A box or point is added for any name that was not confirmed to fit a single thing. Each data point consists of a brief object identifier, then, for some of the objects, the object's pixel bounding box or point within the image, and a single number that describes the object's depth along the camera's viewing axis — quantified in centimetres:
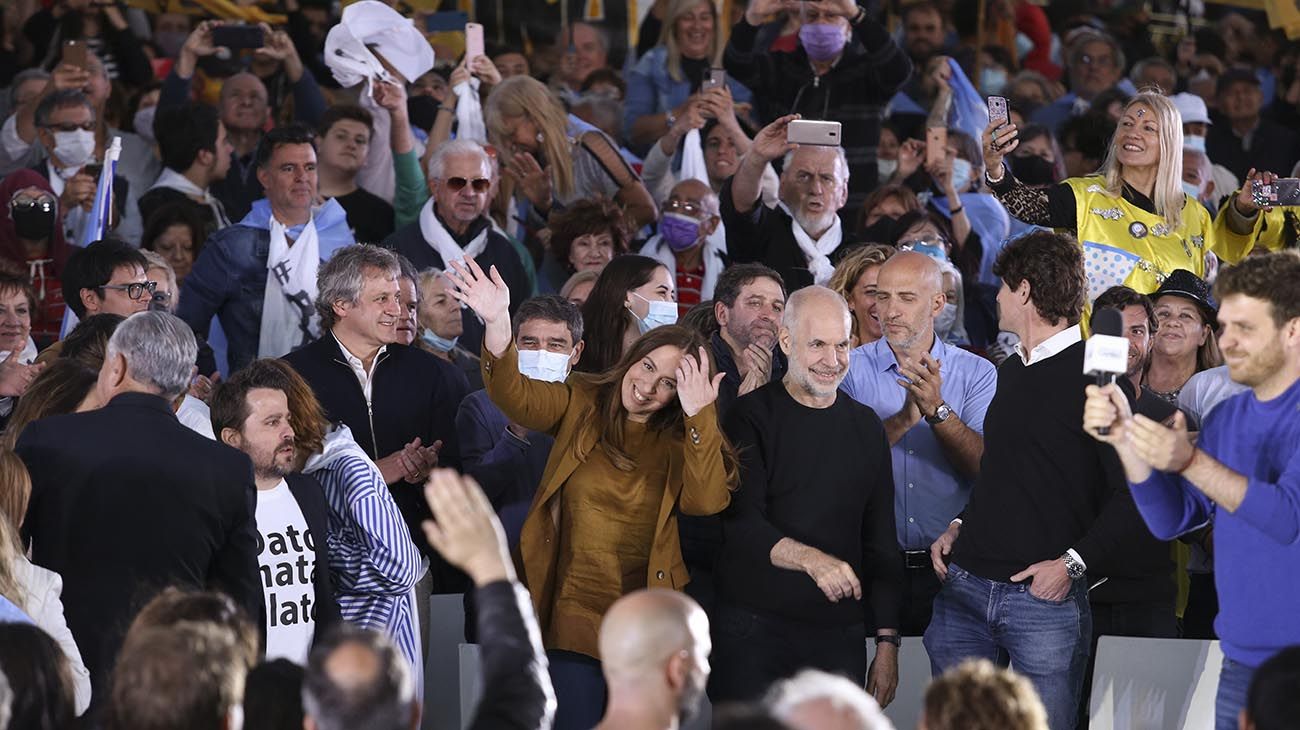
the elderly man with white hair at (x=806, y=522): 1104
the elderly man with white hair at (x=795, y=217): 1520
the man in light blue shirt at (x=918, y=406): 1236
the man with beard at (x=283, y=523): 1047
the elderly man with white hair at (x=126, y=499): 956
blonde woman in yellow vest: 1330
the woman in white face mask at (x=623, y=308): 1284
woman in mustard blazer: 1074
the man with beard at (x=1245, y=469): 837
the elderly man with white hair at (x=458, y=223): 1511
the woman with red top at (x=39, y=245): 1490
